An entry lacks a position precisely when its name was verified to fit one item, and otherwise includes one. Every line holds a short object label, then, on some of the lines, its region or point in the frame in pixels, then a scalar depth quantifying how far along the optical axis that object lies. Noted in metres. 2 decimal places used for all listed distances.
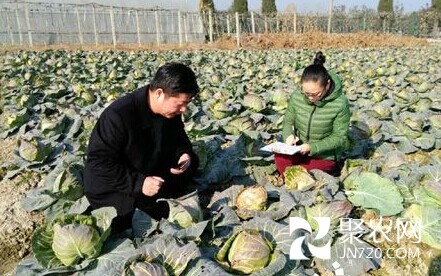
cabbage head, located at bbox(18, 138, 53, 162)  4.09
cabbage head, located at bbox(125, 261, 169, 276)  2.24
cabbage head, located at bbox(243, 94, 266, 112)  5.93
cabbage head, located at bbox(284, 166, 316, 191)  3.38
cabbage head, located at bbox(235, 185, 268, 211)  3.16
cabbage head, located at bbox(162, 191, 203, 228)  2.85
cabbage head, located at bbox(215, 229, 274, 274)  2.47
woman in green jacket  3.85
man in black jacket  2.86
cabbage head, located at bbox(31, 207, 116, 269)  2.53
